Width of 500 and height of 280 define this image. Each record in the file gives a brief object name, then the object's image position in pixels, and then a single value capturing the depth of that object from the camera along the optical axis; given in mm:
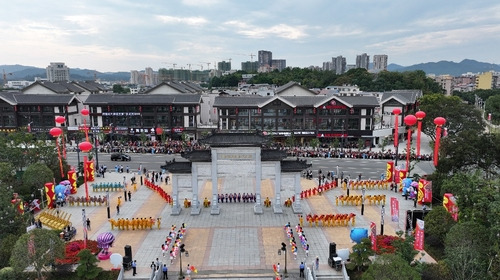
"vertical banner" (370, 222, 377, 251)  22562
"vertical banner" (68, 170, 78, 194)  36594
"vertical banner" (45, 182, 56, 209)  32188
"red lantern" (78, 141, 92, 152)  31422
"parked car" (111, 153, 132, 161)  52381
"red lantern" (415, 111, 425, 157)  35244
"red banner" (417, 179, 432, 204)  31297
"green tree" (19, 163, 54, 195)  33625
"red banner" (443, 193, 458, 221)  24938
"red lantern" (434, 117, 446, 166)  31828
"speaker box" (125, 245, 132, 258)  21609
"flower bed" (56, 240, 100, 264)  22094
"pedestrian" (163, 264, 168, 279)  20734
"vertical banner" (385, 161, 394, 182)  38875
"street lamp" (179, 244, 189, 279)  21038
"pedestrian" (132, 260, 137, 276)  21109
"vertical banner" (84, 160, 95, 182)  40375
